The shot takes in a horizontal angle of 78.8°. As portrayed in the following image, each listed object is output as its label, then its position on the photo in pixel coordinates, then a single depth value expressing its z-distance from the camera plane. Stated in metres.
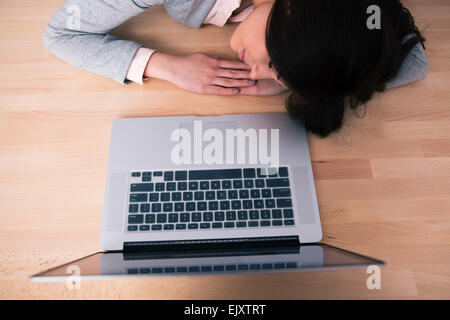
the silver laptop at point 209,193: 0.52
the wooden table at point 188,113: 0.52
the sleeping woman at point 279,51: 0.42
